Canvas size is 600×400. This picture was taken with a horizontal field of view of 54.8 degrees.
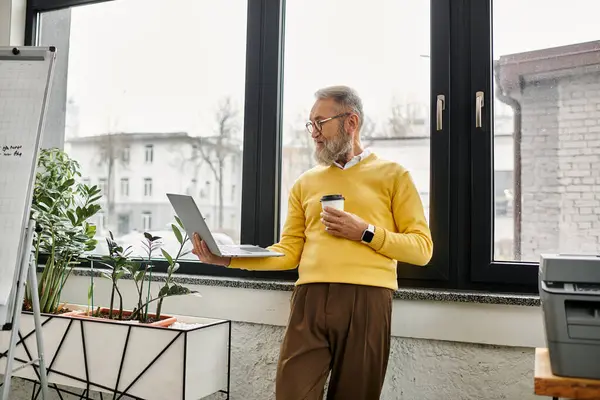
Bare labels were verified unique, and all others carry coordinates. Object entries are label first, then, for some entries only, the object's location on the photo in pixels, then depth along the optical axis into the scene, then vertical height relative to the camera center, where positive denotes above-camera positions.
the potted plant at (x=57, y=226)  2.50 +0.01
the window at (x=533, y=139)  2.04 +0.35
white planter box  2.09 -0.48
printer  1.25 -0.17
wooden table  1.21 -0.32
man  1.83 -0.09
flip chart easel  2.11 +0.22
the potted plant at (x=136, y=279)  2.23 -0.20
